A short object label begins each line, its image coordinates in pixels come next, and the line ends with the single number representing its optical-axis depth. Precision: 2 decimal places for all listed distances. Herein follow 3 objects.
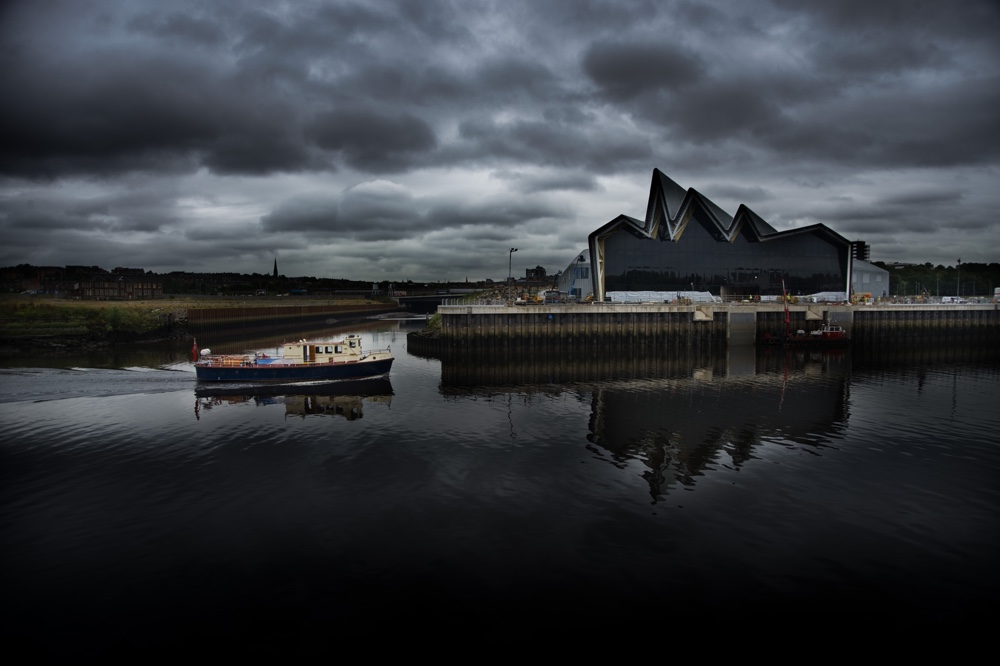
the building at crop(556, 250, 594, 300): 104.06
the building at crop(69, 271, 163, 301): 152.00
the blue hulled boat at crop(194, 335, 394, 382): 45.25
